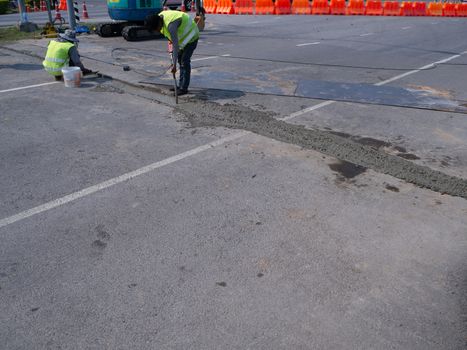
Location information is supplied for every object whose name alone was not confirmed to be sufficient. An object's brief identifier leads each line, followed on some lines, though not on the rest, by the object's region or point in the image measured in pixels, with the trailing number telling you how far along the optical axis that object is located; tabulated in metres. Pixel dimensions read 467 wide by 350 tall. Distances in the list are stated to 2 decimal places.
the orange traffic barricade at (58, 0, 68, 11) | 28.33
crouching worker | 8.96
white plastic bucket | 8.64
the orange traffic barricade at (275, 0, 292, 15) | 28.05
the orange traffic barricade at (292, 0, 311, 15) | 28.78
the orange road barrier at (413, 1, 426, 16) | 29.84
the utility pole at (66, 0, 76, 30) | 13.90
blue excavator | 15.09
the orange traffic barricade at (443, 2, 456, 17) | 30.20
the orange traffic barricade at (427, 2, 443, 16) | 30.02
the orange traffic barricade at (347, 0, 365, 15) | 29.25
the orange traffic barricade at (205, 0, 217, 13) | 28.19
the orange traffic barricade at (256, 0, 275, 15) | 27.86
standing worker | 7.34
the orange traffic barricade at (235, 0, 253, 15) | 27.82
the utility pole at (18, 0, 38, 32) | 16.86
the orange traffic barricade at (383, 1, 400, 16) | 29.36
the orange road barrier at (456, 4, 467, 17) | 30.62
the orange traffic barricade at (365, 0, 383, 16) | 29.31
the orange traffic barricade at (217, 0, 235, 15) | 27.45
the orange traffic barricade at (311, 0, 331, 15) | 28.75
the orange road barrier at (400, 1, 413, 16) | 29.48
